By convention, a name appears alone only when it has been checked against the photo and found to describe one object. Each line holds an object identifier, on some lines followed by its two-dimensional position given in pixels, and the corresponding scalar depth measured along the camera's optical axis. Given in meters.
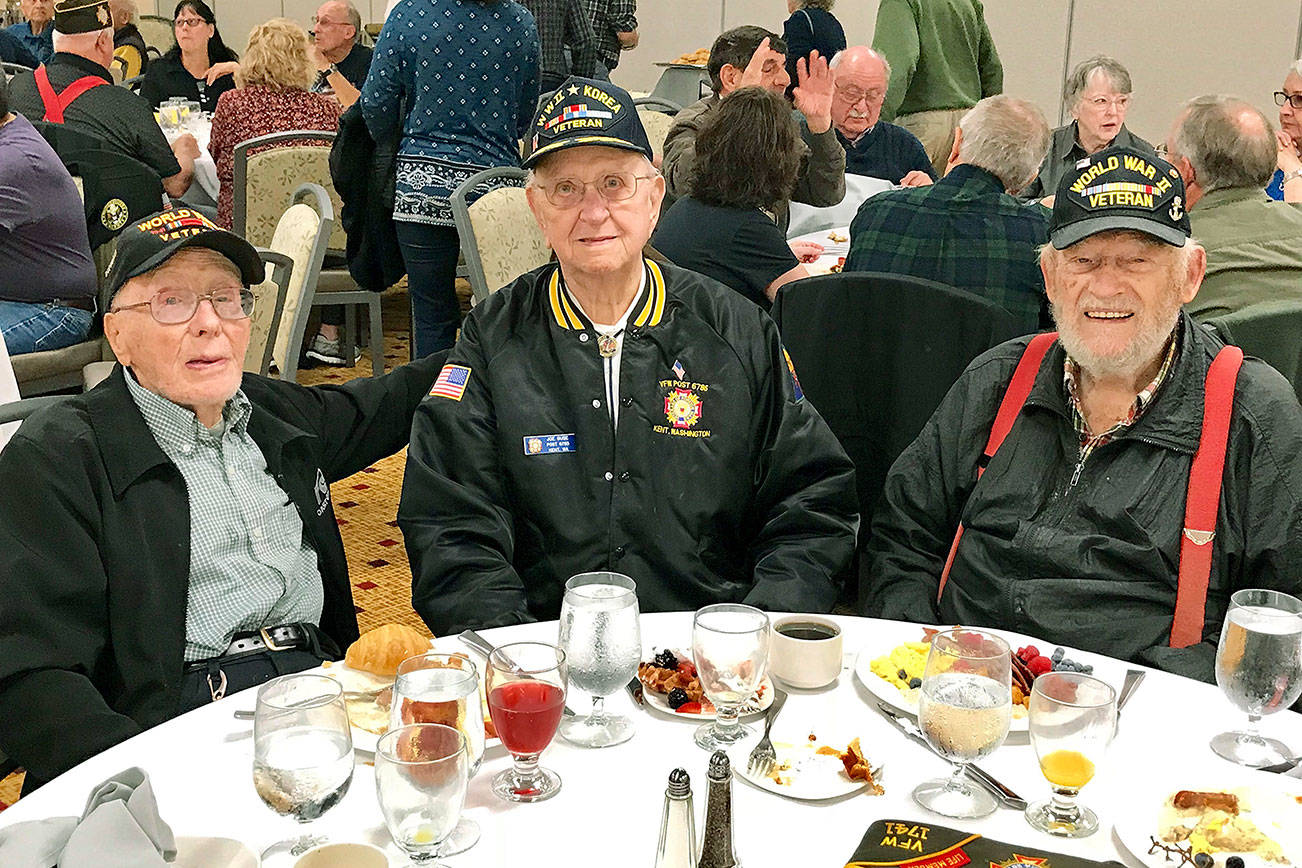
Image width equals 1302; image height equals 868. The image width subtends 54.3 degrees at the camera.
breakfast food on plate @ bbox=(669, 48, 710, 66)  8.93
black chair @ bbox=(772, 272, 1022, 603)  2.68
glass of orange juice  1.26
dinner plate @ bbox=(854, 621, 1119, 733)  1.47
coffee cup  1.52
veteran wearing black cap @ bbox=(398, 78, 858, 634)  2.11
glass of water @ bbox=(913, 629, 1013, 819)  1.27
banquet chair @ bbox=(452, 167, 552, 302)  3.64
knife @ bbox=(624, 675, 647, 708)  1.51
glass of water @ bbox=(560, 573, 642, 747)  1.39
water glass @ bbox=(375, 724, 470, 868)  1.13
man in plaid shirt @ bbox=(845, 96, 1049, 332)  3.19
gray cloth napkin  1.07
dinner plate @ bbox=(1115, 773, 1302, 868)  1.22
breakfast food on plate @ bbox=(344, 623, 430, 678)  1.49
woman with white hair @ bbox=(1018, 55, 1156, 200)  5.33
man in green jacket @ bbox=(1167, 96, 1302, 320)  3.20
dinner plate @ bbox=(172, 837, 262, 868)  1.16
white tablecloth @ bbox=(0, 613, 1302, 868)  1.24
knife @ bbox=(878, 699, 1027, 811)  1.31
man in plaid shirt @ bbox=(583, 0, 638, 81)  7.21
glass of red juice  1.29
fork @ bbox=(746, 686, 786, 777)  1.35
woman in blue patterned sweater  4.41
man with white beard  1.90
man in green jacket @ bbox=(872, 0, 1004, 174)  6.75
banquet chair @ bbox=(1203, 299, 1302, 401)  2.60
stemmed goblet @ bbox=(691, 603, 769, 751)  1.37
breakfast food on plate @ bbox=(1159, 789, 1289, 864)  1.23
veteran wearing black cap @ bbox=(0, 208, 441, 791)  1.69
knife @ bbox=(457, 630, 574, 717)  1.57
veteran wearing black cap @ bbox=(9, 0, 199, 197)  5.01
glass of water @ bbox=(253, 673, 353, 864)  1.18
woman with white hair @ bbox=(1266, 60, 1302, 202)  4.78
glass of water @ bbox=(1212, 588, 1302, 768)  1.38
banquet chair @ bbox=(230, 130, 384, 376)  5.01
